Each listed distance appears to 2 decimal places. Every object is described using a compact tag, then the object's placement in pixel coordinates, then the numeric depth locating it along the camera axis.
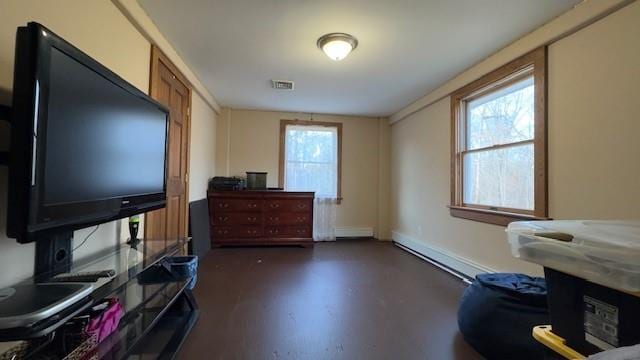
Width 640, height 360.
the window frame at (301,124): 5.07
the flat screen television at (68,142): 0.90
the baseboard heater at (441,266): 3.13
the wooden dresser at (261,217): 4.38
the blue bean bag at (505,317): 1.61
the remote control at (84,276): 1.11
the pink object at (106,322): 1.26
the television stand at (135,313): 1.03
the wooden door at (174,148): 2.40
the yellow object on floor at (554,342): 0.79
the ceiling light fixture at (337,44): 2.41
